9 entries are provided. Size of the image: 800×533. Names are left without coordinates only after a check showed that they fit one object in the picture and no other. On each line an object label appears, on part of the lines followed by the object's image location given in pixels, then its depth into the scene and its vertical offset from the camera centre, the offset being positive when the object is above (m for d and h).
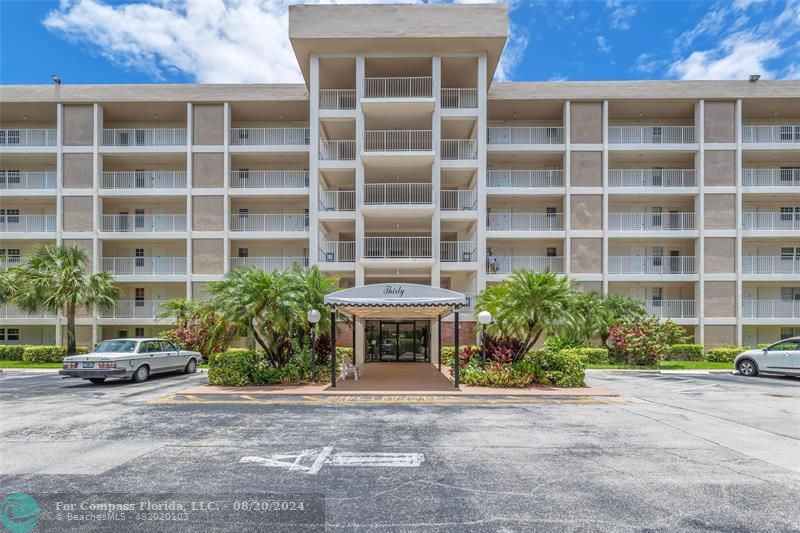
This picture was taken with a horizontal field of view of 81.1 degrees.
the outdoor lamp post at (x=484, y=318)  15.20 -1.62
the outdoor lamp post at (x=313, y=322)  14.84 -1.84
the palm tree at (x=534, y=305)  15.22 -1.21
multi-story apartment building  24.69 +4.93
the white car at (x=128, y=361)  15.52 -3.32
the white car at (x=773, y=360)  18.03 -3.60
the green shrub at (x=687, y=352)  24.44 -4.33
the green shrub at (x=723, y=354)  23.91 -4.32
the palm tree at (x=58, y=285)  22.23 -0.94
